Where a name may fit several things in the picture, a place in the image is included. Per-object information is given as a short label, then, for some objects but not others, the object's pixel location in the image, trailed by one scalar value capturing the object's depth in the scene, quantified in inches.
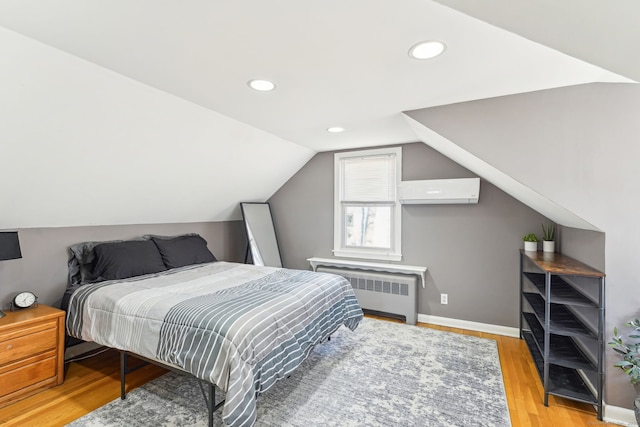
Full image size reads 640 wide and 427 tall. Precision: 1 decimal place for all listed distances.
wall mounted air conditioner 132.9
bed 70.1
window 158.4
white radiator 146.0
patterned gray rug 79.0
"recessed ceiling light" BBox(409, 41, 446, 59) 62.7
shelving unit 81.0
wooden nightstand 83.7
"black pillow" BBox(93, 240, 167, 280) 112.9
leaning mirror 172.9
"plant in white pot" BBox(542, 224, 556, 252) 116.8
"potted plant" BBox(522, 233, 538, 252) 119.6
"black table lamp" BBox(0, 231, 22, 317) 87.0
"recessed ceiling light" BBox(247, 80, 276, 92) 82.4
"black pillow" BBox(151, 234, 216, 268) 135.0
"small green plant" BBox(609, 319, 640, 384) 70.7
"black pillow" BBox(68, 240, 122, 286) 112.8
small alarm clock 94.6
